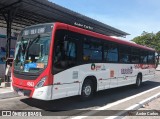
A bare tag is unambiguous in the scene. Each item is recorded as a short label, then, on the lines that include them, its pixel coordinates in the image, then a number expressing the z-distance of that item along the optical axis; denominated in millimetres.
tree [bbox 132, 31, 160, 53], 55306
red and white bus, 7883
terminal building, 13961
